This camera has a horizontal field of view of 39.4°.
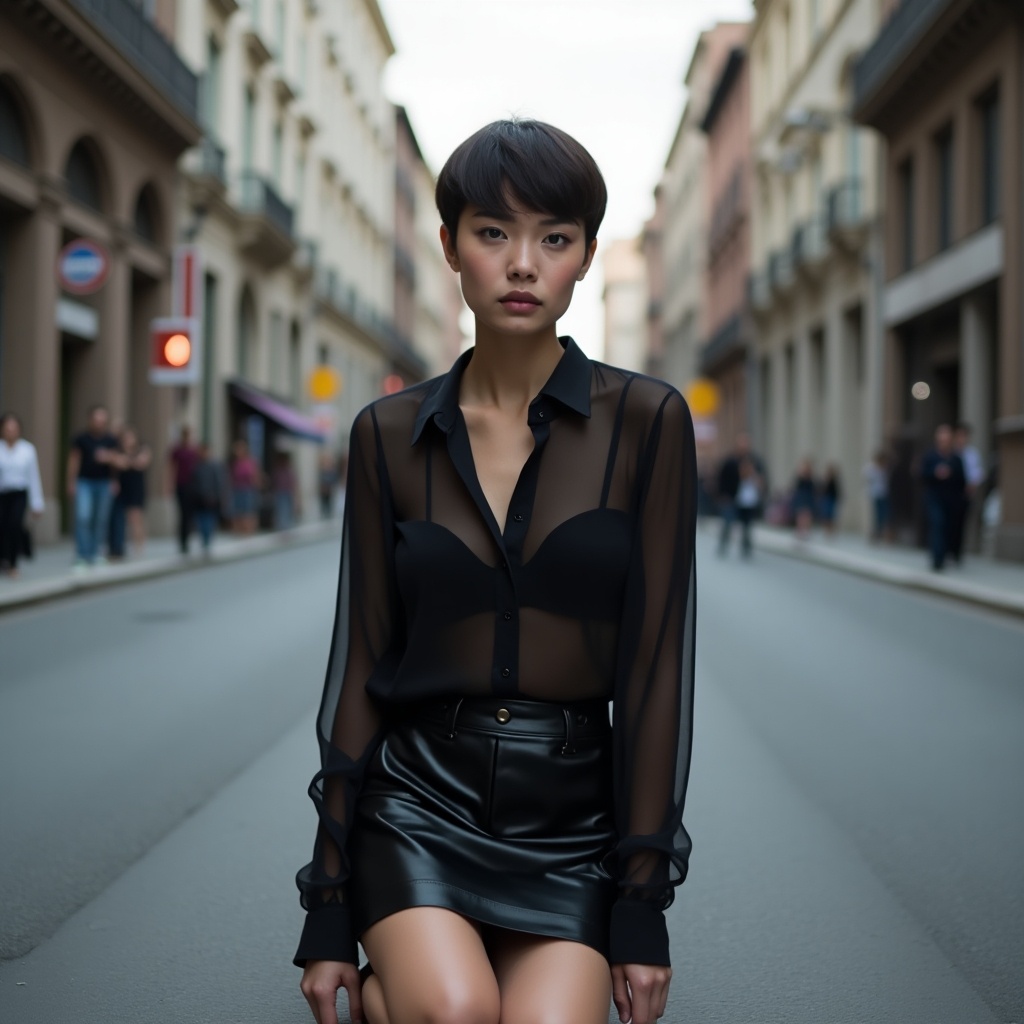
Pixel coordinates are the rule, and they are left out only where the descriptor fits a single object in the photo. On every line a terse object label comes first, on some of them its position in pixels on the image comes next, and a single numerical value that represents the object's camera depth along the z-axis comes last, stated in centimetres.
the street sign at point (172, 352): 2123
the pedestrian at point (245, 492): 2820
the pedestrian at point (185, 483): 2042
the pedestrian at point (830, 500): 3139
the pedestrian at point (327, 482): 3862
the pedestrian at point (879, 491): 2716
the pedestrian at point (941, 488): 1814
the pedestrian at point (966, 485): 1849
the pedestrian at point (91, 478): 1738
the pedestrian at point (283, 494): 3022
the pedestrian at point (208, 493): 2078
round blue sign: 1725
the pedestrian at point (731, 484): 2314
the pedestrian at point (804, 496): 2711
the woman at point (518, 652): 234
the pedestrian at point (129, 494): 1925
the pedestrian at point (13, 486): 1552
